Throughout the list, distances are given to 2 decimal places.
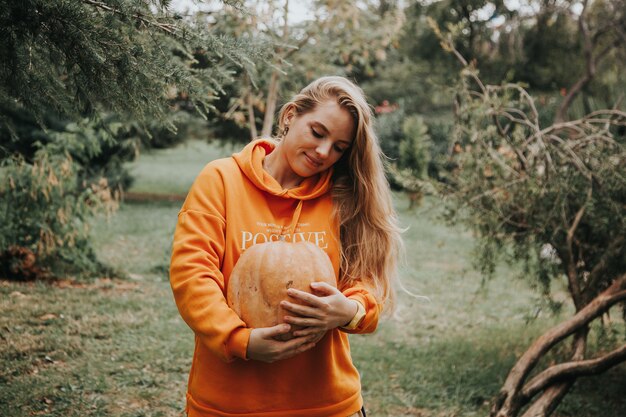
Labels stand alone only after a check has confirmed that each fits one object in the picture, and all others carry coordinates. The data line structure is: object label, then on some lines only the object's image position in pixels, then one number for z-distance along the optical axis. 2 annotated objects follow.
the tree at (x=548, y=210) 3.78
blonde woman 1.90
